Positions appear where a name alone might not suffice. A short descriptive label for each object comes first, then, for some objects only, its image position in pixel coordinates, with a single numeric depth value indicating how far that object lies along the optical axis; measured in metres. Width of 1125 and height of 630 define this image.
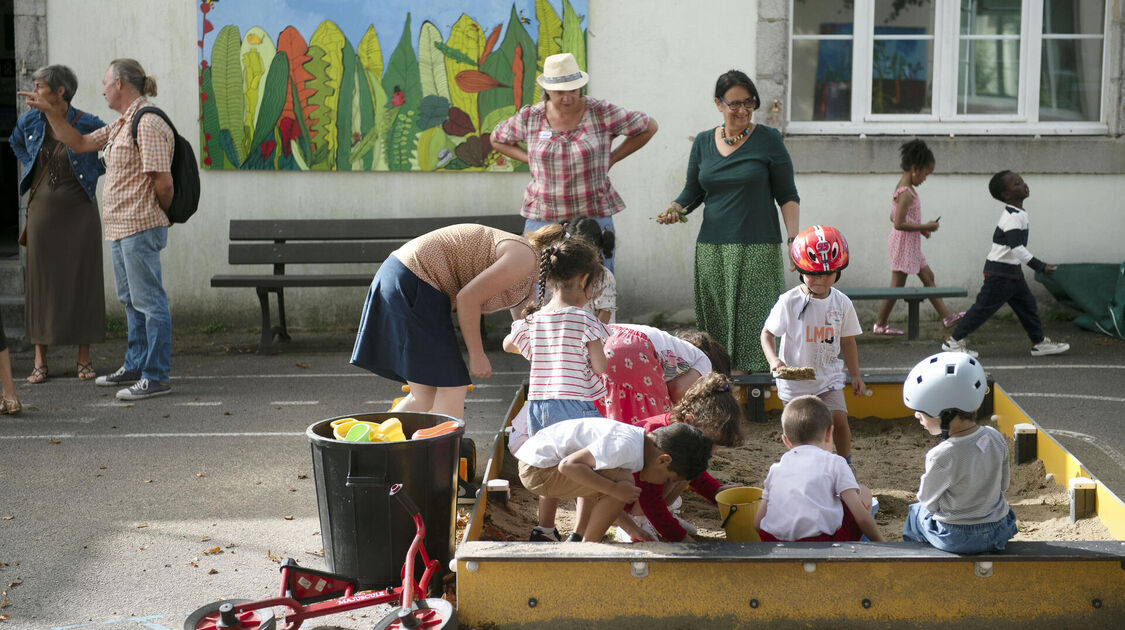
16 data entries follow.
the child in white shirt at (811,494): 4.00
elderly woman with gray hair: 7.95
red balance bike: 3.49
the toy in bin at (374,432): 4.12
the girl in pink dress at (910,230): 9.32
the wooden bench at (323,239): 9.80
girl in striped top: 4.43
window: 10.05
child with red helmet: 5.20
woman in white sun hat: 6.71
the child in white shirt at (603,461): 3.91
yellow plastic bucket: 4.34
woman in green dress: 6.85
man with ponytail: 7.41
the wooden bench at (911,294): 8.97
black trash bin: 3.96
